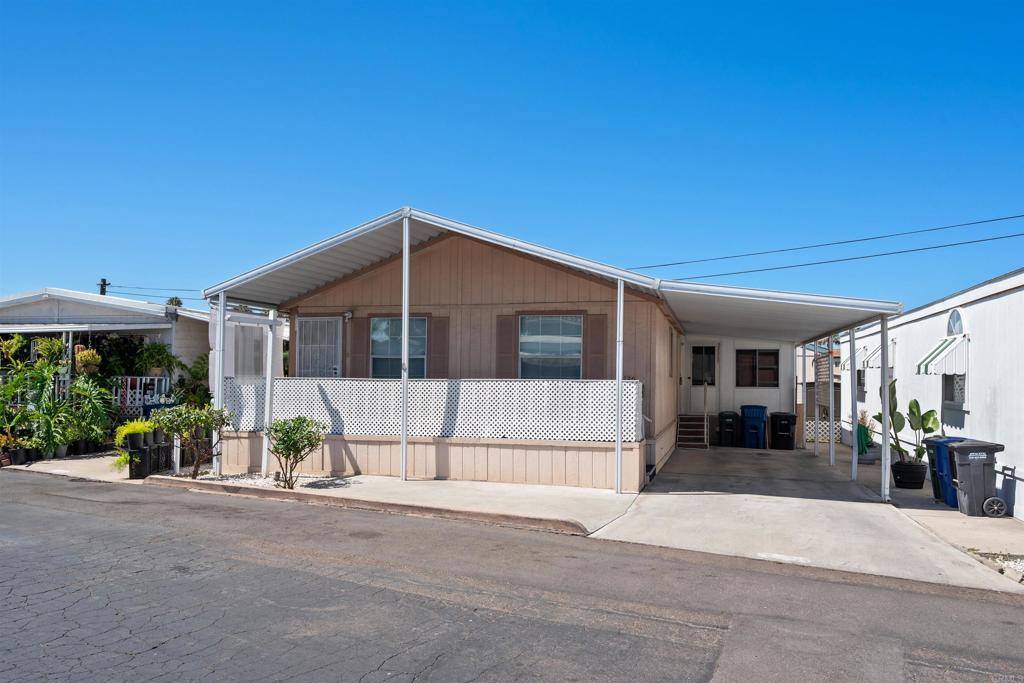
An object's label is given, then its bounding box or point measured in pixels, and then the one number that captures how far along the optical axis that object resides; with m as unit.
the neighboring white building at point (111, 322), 17.28
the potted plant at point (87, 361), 16.84
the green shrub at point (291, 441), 11.23
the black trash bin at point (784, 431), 19.45
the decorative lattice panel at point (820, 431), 21.48
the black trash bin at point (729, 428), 19.94
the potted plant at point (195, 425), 12.08
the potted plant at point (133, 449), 12.71
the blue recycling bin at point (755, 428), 19.58
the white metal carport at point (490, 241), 10.75
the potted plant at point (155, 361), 17.47
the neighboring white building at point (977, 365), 10.15
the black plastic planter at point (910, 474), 12.57
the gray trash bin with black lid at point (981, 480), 10.00
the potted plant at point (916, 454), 12.59
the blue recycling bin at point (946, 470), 10.72
